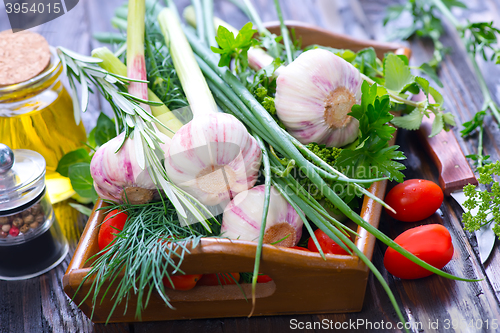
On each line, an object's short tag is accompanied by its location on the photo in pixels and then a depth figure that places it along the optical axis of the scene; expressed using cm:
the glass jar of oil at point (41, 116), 66
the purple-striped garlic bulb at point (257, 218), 59
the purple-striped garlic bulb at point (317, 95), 61
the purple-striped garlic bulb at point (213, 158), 59
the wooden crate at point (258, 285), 57
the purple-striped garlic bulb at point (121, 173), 60
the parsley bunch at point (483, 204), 61
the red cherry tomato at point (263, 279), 60
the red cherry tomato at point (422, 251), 60
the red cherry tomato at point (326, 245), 60
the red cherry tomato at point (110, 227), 61
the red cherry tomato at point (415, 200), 63
